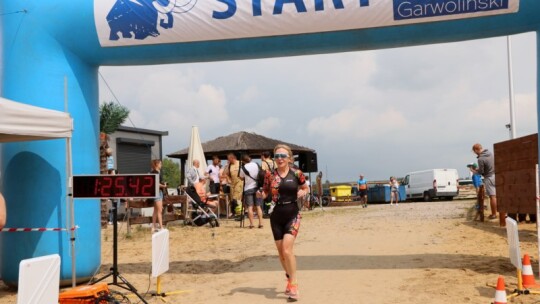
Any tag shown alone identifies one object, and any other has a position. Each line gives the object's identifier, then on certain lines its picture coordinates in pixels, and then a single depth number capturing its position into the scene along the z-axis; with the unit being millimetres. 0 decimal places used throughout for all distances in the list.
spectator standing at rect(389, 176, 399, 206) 27442
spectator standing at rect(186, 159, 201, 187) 13172
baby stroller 12969
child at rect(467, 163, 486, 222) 12283
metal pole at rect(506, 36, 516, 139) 22427
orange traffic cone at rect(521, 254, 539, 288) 5668
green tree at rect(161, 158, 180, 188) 92906
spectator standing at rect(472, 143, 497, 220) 11820
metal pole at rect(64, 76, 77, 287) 6535
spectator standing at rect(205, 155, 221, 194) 15610
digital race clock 5910
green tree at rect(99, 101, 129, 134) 27016
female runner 5754
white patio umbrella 16719
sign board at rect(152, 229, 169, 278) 5770
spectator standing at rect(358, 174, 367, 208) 24764
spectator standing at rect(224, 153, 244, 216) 15312
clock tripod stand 5855
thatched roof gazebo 19938
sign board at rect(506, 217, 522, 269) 5480
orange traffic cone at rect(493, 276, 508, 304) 4299
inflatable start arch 6648
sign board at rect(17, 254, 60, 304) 3350
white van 30625
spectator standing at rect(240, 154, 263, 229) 12180
